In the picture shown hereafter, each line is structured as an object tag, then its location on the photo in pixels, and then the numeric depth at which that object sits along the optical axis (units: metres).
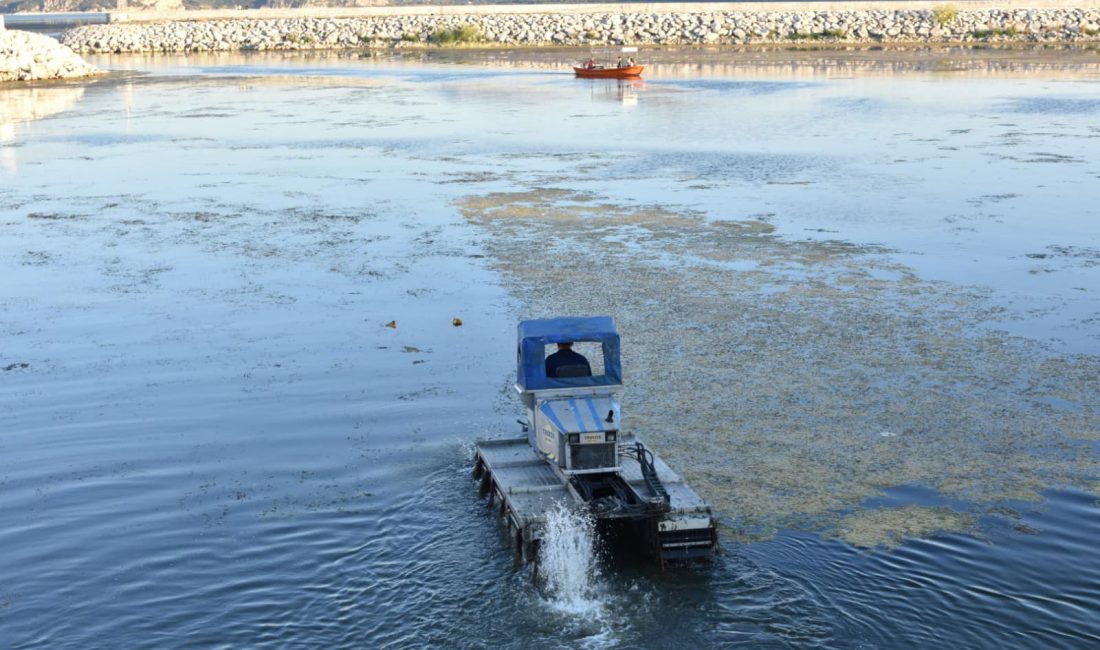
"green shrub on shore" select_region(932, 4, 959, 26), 92.31
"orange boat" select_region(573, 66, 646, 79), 65.12
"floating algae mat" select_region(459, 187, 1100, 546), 13.84
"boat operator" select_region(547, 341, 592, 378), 13.86
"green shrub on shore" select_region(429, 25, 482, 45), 100.62
